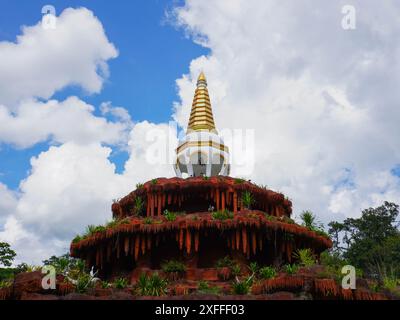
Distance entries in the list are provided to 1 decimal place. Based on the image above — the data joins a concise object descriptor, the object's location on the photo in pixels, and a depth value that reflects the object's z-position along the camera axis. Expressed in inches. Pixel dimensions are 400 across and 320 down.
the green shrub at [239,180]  1058.6
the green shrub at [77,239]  1040.2
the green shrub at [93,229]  990.8
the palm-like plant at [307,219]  1043.3
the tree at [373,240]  2573.8
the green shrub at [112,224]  969.2
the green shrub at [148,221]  946.1
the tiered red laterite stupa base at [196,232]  940.0
